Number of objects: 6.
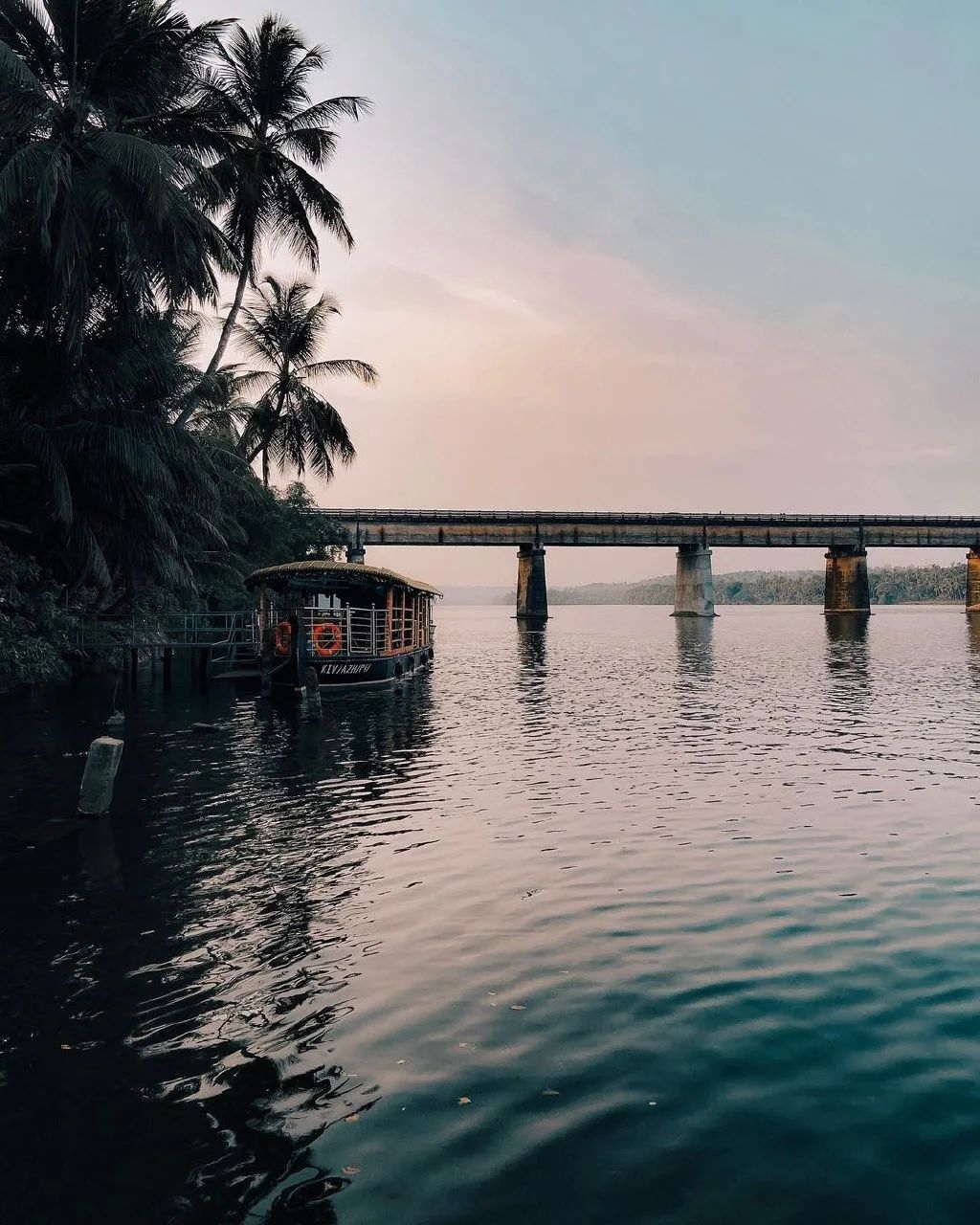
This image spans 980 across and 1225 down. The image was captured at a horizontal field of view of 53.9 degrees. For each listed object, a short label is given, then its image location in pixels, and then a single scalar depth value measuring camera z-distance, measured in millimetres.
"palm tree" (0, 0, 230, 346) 20875
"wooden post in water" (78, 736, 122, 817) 14078
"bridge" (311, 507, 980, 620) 93500
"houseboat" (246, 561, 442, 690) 31734
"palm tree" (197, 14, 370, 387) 33656
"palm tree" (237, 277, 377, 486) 45562
